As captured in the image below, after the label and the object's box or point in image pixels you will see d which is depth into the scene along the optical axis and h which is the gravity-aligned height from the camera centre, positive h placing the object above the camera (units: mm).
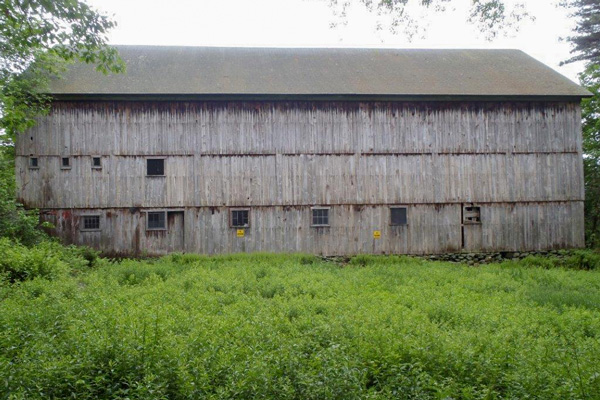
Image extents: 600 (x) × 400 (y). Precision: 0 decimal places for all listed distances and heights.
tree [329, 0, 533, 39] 8750 +3921
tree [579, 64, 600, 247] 23797 +2165
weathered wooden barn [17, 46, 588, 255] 18594 +1730
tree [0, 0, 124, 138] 7766 +3462
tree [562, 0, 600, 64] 26406 +9942
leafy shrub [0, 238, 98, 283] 11344 -1596
